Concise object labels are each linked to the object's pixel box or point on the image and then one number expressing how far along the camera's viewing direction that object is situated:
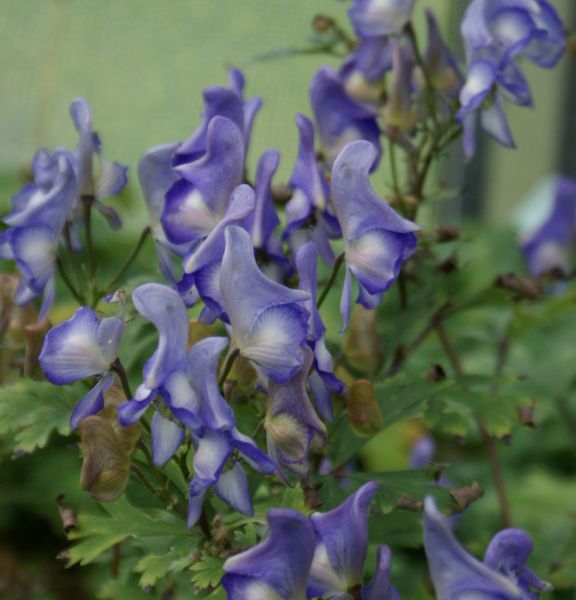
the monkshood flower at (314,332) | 0.88
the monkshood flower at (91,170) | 0.94
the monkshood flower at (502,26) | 0.98
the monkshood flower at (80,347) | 0.87
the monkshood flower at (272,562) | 0.84
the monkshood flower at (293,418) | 0.87
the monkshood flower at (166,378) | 0.85
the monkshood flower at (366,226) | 0.89
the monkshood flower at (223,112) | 0.92
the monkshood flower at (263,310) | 0.86
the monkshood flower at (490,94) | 0.97
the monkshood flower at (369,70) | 1.01
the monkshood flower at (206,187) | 0.91
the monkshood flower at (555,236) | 1.61
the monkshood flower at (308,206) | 0.94
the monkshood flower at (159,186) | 0.93
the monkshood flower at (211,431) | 0.85
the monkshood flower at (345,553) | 0.85
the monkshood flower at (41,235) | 0.92
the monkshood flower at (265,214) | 0.92
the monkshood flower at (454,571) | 0.84
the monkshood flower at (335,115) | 1.00
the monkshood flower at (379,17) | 1.01
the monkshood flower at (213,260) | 0.88
